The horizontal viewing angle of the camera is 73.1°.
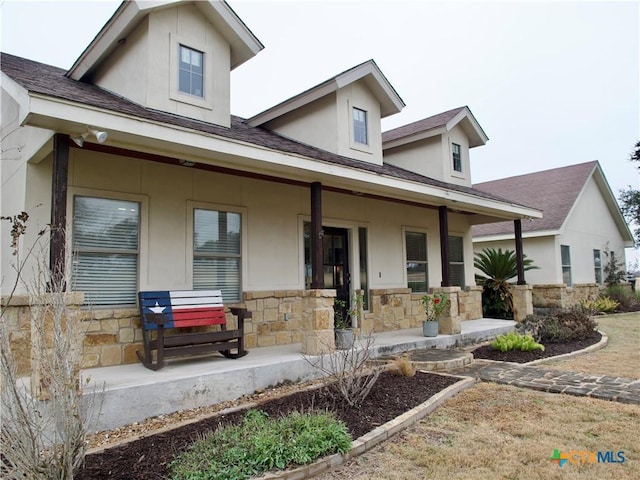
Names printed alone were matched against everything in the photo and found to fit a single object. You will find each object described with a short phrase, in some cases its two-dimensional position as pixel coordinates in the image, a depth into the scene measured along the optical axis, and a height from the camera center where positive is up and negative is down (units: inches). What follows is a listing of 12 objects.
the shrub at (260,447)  118.6 -48.8
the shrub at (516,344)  298.8 -44.7
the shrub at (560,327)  339.9 -39.5
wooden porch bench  207.3 -19.3
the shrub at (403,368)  225.9 -45.6
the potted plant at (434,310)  331.6 -23.2
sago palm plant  508.7 -3.0
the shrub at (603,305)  591.8 -37.5
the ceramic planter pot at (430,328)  331.0 -36.1
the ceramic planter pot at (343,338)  270.5 -34.8
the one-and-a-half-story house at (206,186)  208.7 +63.6
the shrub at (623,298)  627.7 -31.3
